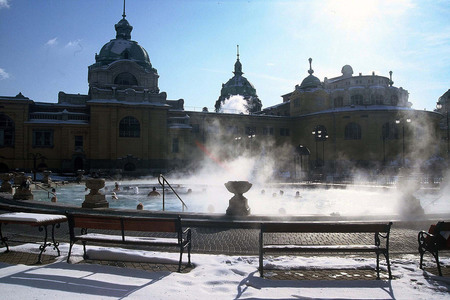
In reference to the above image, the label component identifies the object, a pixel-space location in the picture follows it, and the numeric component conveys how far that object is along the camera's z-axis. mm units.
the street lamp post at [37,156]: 39844
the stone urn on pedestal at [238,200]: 10477
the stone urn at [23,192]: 13906
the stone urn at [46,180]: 26519
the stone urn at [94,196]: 11586
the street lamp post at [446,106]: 55406
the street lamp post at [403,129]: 46125
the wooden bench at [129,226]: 5973
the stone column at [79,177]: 29958
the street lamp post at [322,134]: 49469
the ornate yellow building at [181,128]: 41906
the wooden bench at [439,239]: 5848
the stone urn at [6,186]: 18128
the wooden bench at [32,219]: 6488
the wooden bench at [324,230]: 5598
